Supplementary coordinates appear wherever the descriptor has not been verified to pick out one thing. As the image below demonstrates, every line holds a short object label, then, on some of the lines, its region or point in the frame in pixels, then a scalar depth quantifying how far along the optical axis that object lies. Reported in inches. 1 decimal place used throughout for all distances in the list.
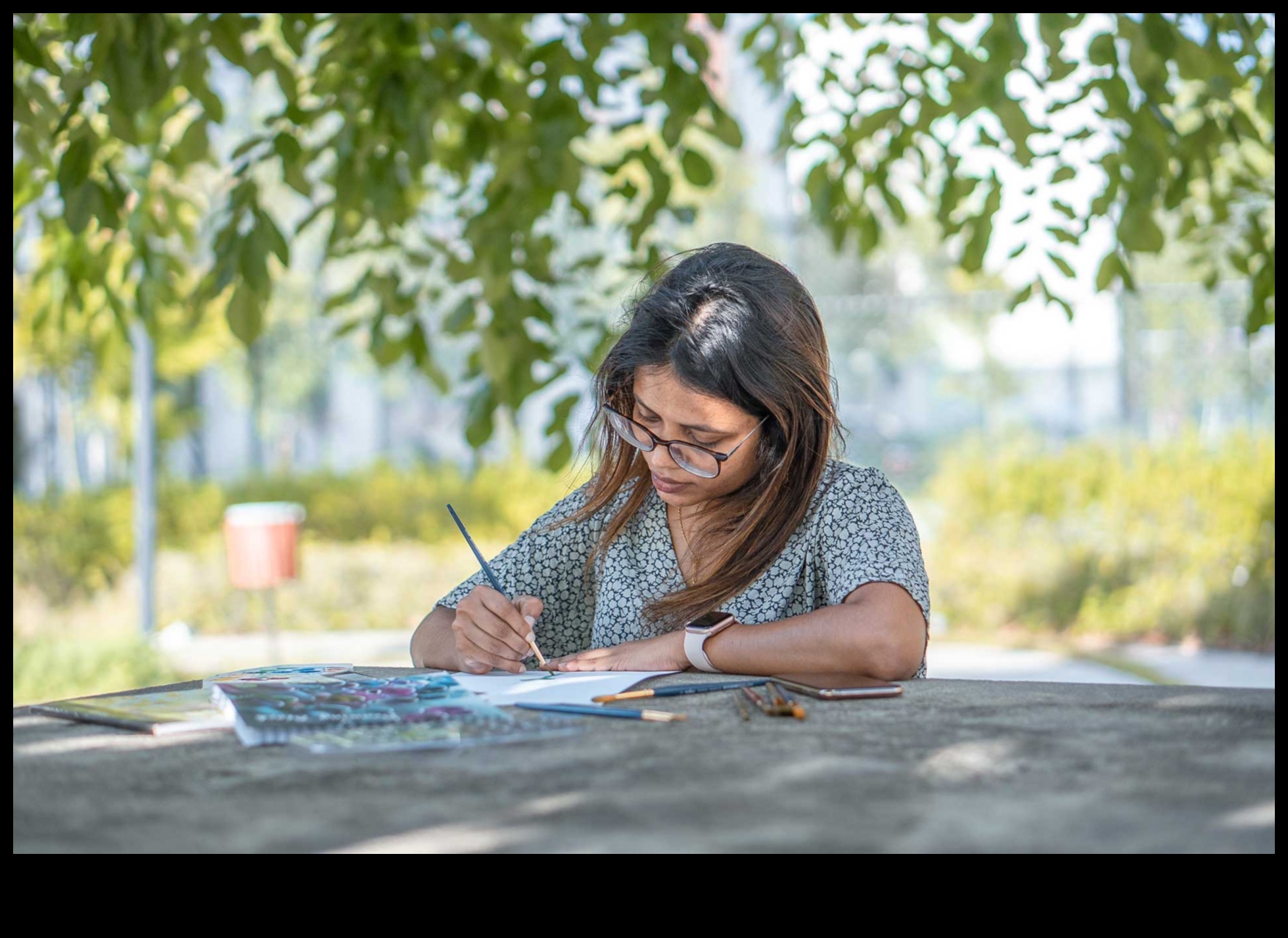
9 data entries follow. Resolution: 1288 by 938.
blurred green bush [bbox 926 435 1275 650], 322.0
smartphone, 69.9
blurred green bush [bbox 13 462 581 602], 391.5
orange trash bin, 304.5
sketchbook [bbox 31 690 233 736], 64.1
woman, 87.8
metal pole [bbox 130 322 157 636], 306.5
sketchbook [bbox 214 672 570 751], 59.7
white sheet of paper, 71.1
